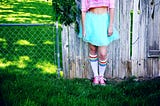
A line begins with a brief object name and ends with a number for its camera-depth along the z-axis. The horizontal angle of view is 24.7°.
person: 6.25
